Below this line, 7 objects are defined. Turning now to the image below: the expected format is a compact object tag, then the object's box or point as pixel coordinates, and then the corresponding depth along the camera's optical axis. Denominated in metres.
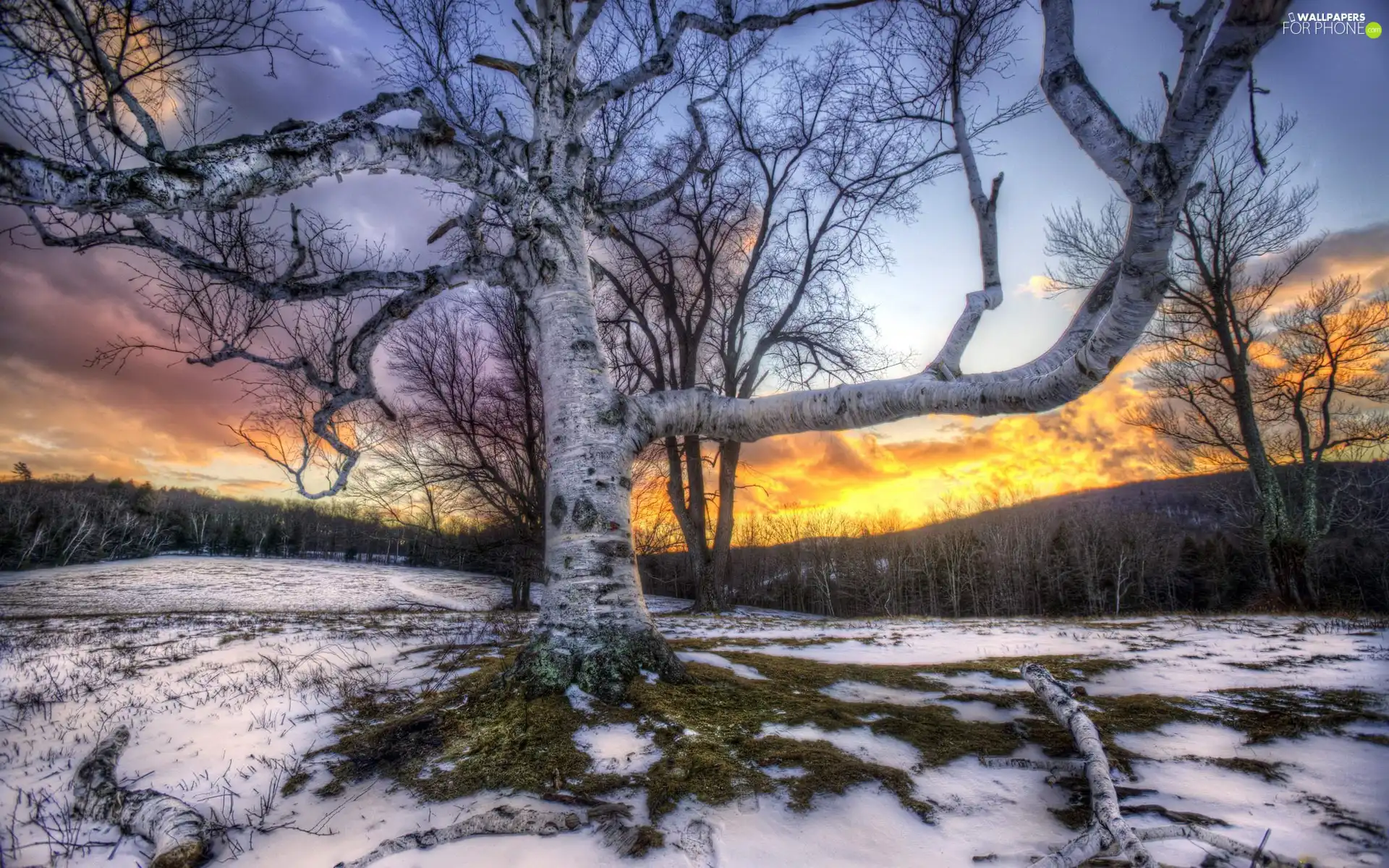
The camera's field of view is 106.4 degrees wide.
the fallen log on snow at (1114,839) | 1.36
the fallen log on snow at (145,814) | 1.59
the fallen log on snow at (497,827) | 1.60
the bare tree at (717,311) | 10.55
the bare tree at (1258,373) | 11.65
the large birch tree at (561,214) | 2.24
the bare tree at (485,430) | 13.52
